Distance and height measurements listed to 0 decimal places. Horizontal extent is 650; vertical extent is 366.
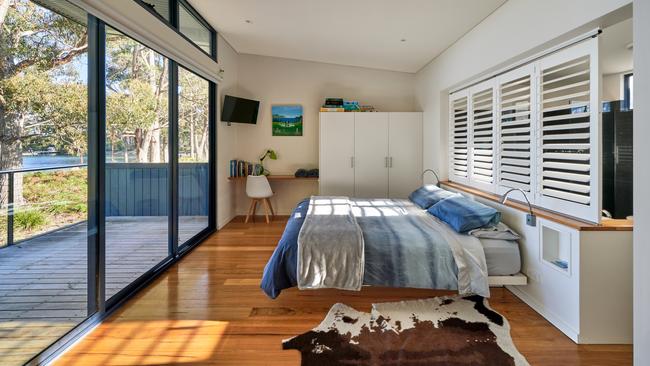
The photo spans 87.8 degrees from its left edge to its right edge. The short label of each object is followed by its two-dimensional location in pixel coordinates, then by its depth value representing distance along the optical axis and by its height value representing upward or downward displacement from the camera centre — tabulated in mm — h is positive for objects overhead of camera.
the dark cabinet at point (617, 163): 2436 +114
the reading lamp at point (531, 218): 2572 -301
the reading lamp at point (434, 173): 4782 +87
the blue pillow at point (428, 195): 3748 -187
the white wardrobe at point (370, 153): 5508 +438
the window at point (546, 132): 2266 +384
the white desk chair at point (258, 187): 5386 -113
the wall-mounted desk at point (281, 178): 5539 +34
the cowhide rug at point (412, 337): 1941 -1009
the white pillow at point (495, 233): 2742 -437
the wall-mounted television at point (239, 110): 5184 +1129
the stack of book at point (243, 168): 5625 +203
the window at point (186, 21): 3258 +1811
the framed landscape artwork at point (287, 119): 5945 +1075
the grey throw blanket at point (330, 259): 2500 -593
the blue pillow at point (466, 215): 2799 -306
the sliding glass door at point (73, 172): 1780 +62
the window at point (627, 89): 3758 +1008
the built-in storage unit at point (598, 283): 2123 -656
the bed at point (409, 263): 2480 -626
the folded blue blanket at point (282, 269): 2521 -680
